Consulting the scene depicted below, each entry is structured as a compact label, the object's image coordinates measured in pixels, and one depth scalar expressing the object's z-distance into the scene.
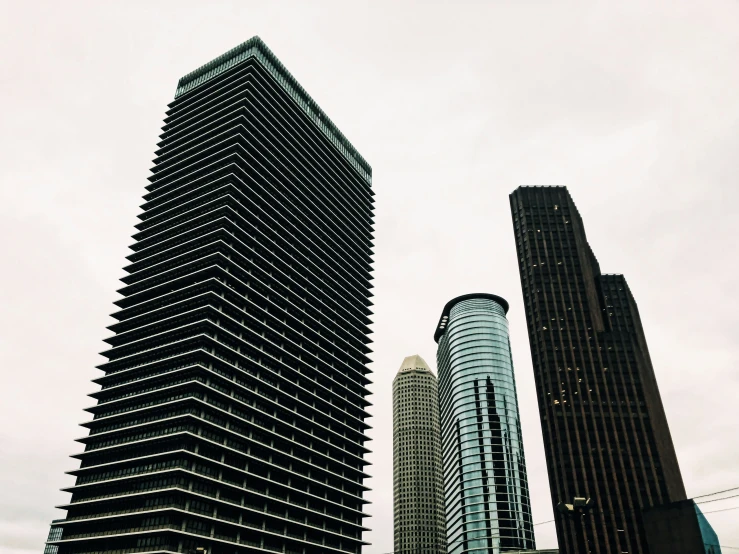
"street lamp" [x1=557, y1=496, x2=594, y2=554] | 31.11
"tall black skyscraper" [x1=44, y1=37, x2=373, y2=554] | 99.62
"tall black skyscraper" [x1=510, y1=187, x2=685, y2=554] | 127.62
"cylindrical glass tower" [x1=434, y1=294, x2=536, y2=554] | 183.12
